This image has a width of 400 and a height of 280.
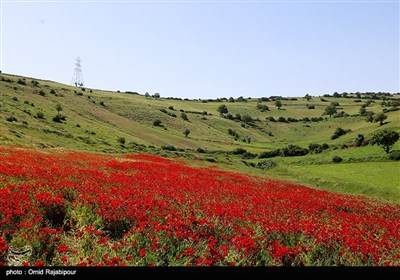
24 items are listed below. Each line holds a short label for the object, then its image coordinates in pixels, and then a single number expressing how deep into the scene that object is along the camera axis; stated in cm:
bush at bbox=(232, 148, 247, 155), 10731
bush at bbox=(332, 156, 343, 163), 6360
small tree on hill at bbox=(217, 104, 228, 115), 19288
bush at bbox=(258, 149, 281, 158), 9544
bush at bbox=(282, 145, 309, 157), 8938
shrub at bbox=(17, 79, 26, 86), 12481
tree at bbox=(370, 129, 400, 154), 5961
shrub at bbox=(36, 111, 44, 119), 8072
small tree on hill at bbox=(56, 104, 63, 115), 9360
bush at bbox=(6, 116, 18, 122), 6347
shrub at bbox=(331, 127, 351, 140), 11686
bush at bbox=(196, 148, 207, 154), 10109
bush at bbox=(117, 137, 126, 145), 7997
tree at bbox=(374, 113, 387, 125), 10241
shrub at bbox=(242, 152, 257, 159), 10062
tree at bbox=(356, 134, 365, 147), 7341
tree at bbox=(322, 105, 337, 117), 18688
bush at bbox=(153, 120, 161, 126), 13138
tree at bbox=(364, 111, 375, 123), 12031
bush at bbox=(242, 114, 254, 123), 17875
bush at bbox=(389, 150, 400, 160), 5531
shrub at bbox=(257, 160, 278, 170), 7514
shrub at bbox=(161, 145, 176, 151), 9162
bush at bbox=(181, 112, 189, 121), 15185
